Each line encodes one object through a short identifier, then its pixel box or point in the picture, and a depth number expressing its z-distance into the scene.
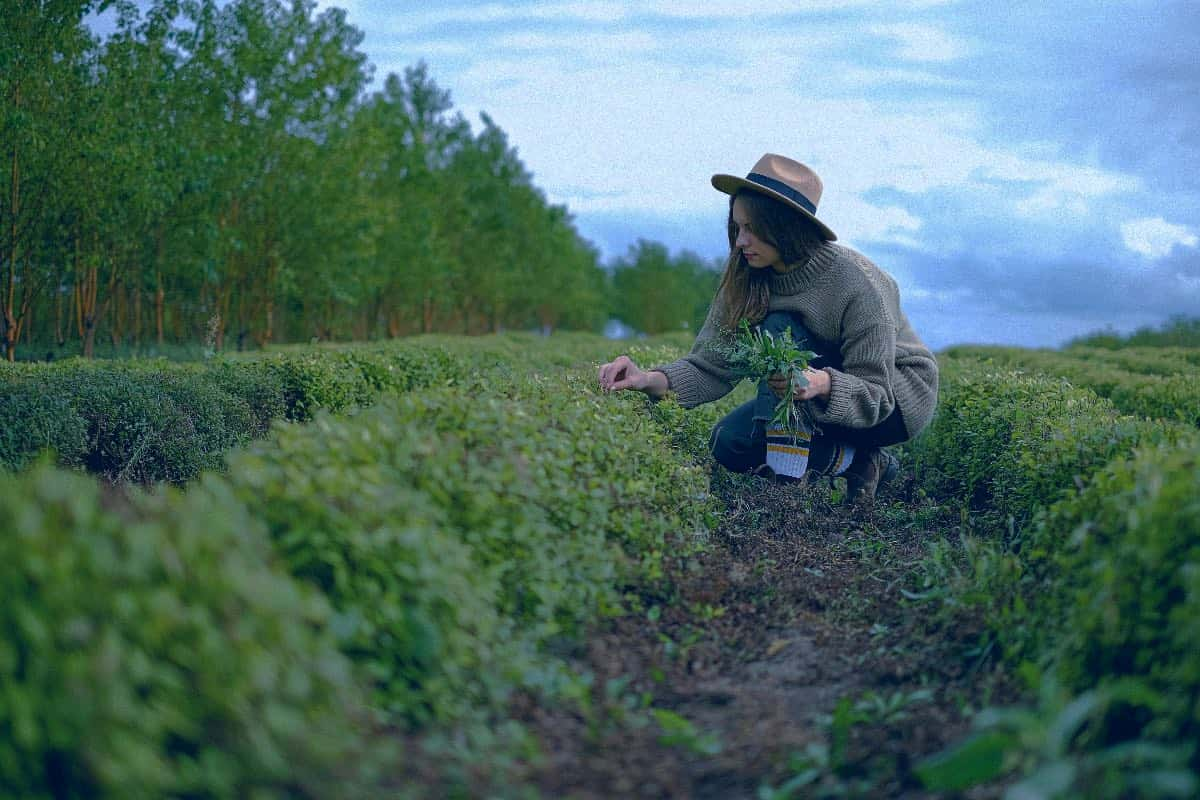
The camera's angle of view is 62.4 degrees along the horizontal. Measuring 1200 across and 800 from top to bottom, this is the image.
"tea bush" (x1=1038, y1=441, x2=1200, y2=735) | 2.20
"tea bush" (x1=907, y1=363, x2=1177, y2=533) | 4.04
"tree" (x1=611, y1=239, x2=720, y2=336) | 65.81
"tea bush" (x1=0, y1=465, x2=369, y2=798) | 1.78
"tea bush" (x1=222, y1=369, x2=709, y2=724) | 2.45
